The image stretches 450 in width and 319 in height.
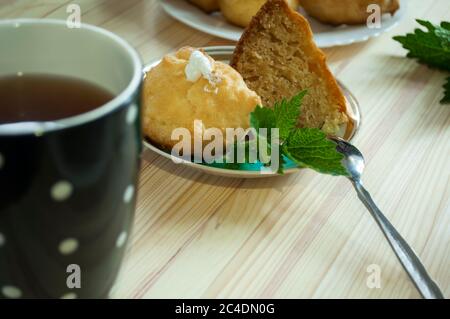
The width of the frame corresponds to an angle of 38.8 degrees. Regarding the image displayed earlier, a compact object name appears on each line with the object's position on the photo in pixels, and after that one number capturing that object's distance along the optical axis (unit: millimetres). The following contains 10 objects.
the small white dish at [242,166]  773
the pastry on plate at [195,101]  819
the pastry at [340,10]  1193
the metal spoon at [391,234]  651
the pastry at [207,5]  1225
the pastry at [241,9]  1165
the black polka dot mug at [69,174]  458
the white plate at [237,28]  1160
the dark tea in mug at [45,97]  545
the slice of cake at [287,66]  912
